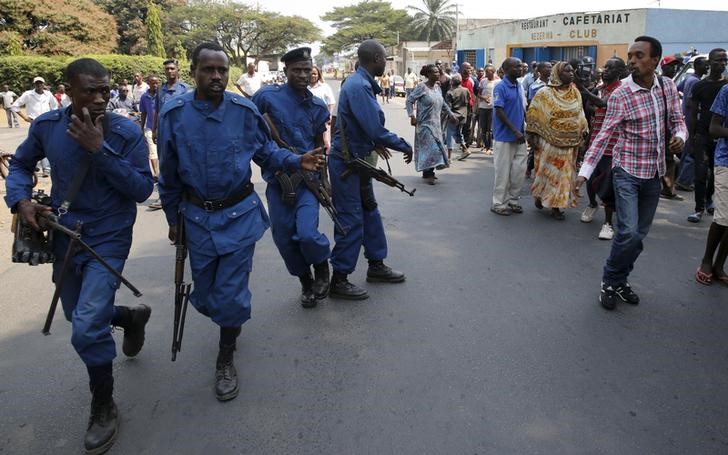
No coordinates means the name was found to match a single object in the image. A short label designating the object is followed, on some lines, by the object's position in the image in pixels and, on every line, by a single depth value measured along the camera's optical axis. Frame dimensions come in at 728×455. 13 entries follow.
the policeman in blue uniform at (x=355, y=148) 4.21
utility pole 39.41
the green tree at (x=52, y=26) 29.31
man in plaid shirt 4.02
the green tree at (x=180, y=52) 42.91
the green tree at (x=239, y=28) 54.09
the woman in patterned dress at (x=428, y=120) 8.50
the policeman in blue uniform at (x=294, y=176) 4.04
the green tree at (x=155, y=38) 38.75
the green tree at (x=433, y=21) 74.44
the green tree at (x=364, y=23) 72.94
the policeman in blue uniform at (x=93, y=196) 2.67
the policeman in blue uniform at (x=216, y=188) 3.00
